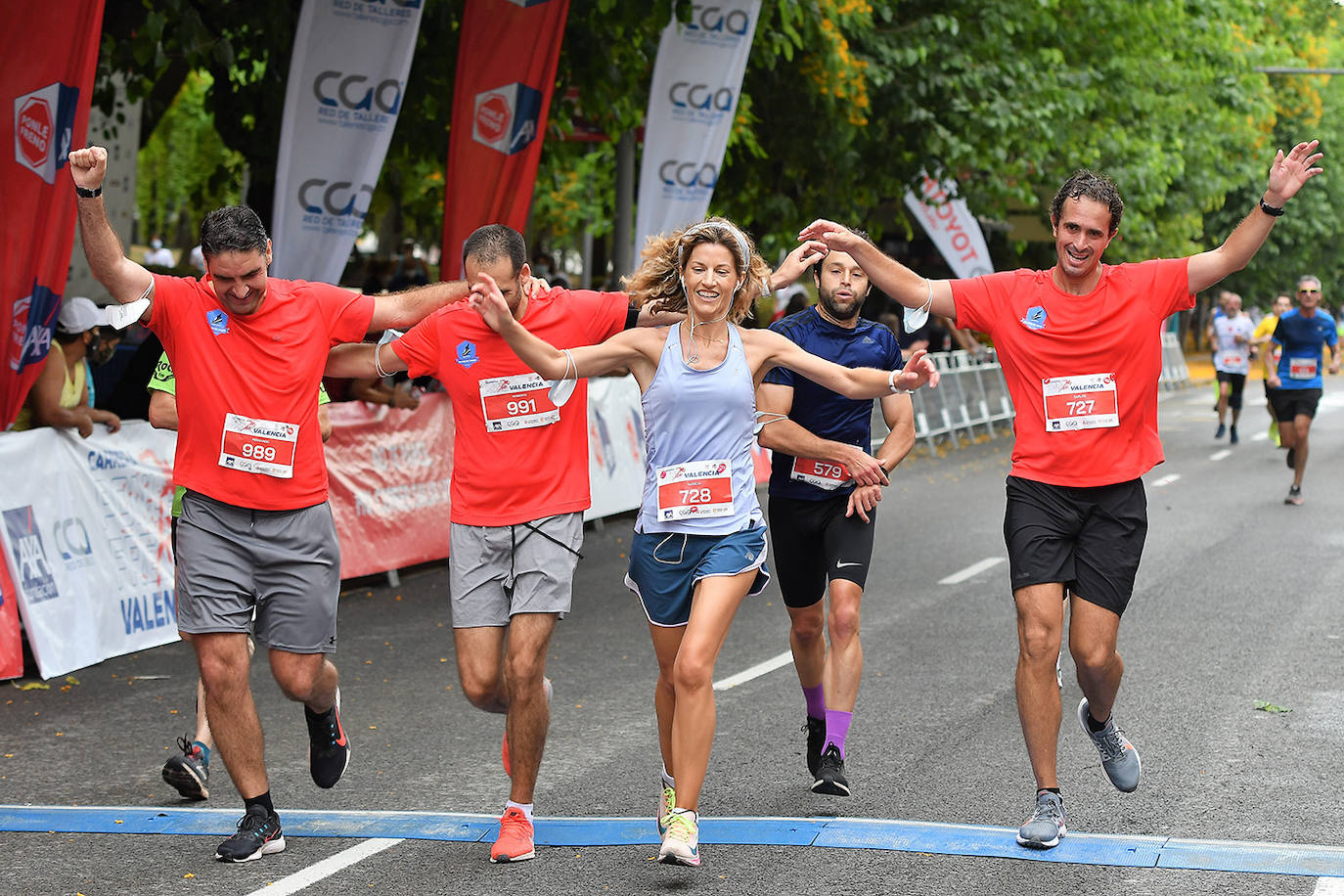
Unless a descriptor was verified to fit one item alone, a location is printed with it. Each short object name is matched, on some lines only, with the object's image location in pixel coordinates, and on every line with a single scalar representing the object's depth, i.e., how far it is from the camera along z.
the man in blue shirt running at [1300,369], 32.19
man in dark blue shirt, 12.95
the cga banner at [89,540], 17.80
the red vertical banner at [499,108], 25.95
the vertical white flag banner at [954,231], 47.28
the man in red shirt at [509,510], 11.70
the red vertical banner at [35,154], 18.33
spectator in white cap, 18.75
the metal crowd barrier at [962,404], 45.28
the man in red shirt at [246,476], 11.60
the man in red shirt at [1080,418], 11.57
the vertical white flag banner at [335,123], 24.19
